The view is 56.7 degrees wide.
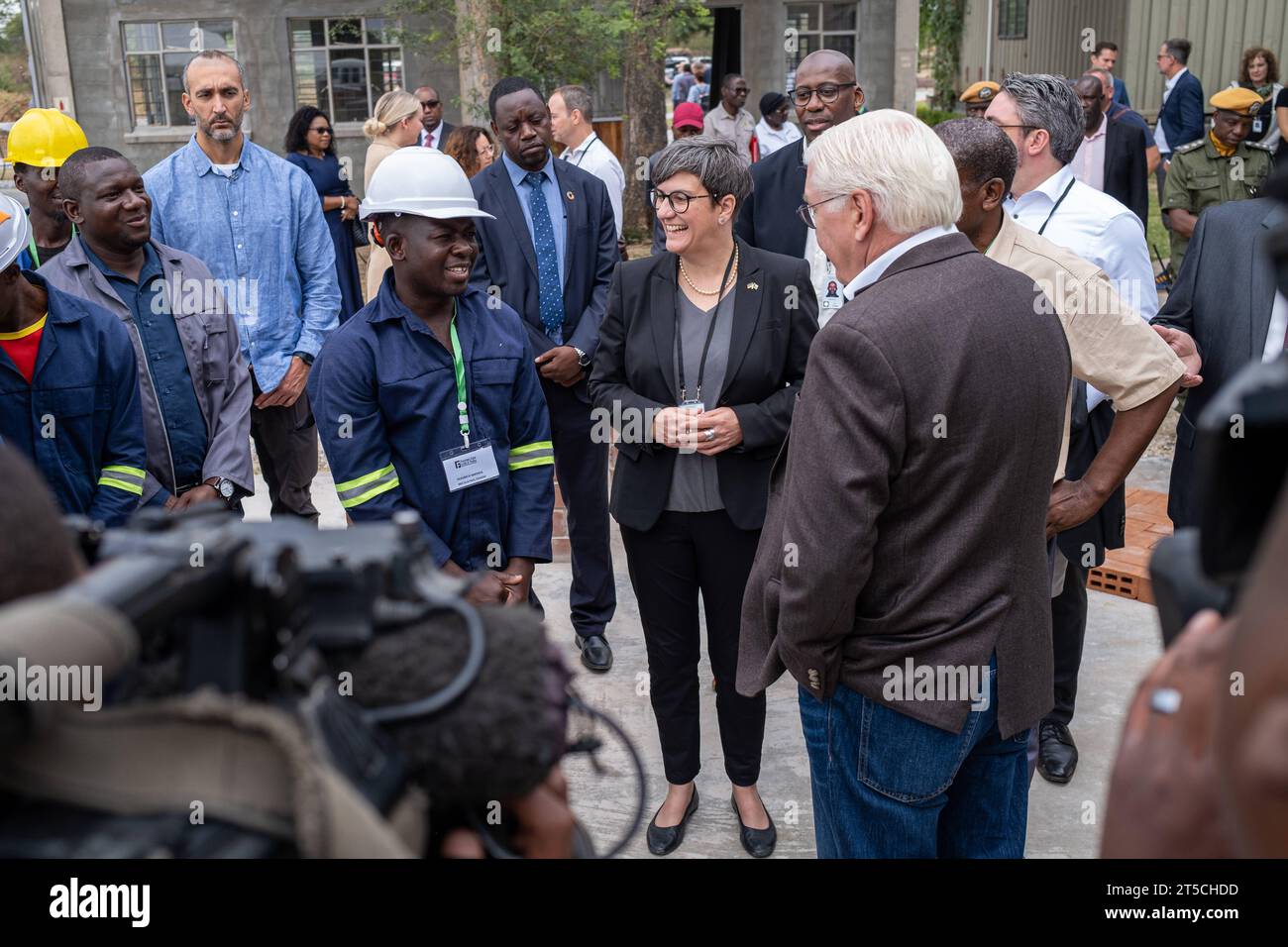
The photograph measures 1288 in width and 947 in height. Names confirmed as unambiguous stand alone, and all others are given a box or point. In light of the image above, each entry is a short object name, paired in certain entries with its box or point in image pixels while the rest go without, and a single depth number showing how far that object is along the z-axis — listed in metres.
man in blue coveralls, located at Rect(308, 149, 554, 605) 3.17
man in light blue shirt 4.86
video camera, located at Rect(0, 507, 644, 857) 0.93
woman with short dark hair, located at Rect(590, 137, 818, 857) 3.53
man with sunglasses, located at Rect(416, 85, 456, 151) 9.23
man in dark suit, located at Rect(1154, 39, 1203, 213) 12.81
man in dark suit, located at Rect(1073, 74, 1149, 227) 8.16
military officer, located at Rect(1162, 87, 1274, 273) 8.58
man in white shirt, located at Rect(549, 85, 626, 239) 7.08
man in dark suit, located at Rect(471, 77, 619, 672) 4.79
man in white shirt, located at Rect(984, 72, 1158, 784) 3.67
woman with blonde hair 6.89
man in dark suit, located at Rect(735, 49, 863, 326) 4.69
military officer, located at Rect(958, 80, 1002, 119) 8.84
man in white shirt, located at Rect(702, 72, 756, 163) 13.91
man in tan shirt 3.06
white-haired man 2.31
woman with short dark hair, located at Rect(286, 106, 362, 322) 7.25
